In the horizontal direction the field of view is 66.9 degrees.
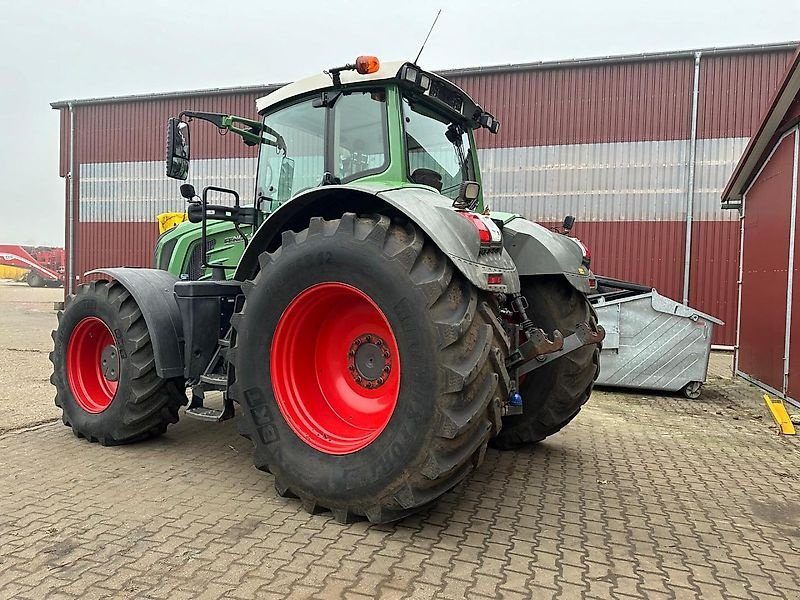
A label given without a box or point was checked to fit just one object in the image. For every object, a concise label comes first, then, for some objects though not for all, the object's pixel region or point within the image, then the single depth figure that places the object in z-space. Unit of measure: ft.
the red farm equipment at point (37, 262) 121.80
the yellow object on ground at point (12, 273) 128.36
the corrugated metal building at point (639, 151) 42.88
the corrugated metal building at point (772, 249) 24.35
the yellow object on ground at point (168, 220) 28.82
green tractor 9.80
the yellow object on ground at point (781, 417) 19.40
